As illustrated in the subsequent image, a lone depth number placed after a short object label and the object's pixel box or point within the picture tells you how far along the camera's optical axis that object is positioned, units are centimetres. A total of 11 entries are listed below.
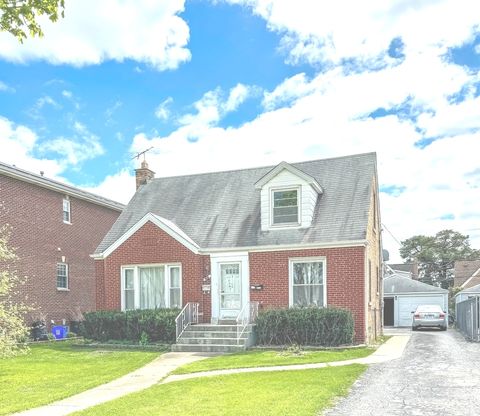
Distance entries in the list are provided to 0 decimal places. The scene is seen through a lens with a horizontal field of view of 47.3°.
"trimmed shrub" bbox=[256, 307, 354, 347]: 1620
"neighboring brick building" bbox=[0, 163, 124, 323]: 2166
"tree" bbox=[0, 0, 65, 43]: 623
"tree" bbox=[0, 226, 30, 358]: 1206
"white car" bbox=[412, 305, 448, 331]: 2923
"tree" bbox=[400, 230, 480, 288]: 7425
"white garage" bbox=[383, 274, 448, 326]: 3747
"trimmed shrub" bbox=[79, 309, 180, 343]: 1755
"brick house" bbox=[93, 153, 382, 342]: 1756
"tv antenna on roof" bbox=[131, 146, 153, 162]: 2392
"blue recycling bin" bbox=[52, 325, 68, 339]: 2206
